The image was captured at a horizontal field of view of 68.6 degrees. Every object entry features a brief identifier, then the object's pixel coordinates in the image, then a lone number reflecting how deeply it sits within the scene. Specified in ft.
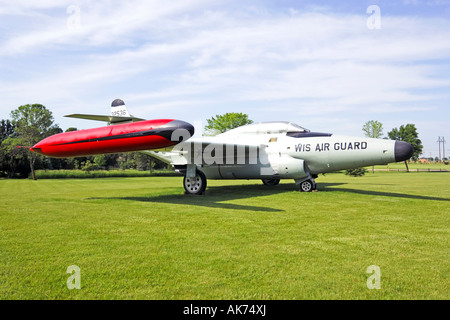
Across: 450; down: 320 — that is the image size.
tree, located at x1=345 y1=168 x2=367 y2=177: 133.60
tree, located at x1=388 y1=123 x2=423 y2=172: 265.13
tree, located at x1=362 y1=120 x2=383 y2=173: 219.00
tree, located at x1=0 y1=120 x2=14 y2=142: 281.74
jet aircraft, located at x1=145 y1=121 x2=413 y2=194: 44.80
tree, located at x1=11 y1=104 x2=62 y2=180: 152.97
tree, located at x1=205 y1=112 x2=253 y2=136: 203.92
